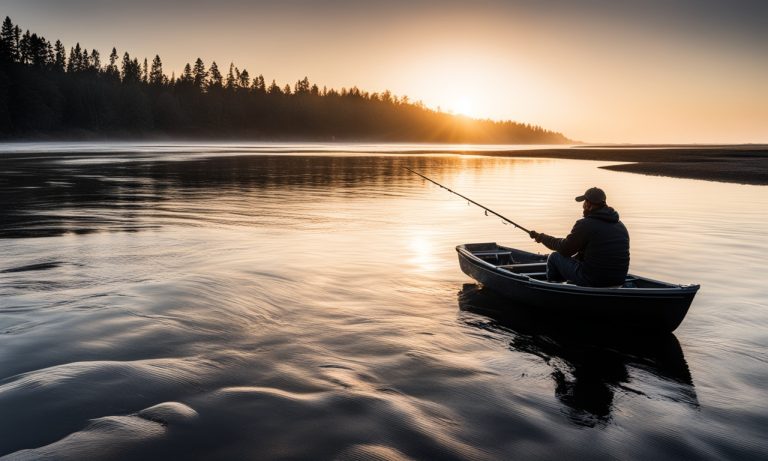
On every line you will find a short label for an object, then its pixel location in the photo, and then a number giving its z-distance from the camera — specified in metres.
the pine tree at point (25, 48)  143.38
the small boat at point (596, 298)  8.59
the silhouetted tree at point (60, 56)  165.76
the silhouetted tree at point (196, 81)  197.38
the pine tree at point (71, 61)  170.00
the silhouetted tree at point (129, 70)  182.45
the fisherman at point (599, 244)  9.12
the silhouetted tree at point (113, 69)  178.88
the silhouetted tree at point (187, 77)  195.57
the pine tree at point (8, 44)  117.94
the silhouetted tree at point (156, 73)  194.00
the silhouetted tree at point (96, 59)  176.38
